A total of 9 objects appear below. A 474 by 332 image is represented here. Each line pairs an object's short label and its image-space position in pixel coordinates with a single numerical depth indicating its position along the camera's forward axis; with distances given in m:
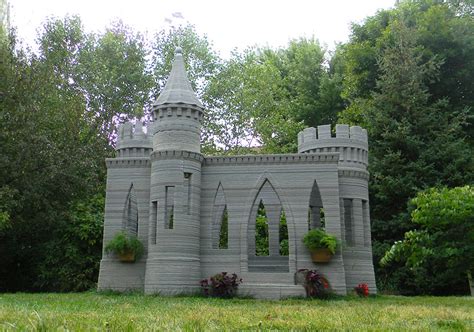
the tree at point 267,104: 25.69
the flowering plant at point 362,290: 13.38
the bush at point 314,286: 12.12
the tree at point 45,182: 16.52
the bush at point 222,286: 12.38
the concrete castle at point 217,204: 12.88
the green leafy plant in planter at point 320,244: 12.58
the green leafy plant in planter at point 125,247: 13.45
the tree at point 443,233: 9.55
